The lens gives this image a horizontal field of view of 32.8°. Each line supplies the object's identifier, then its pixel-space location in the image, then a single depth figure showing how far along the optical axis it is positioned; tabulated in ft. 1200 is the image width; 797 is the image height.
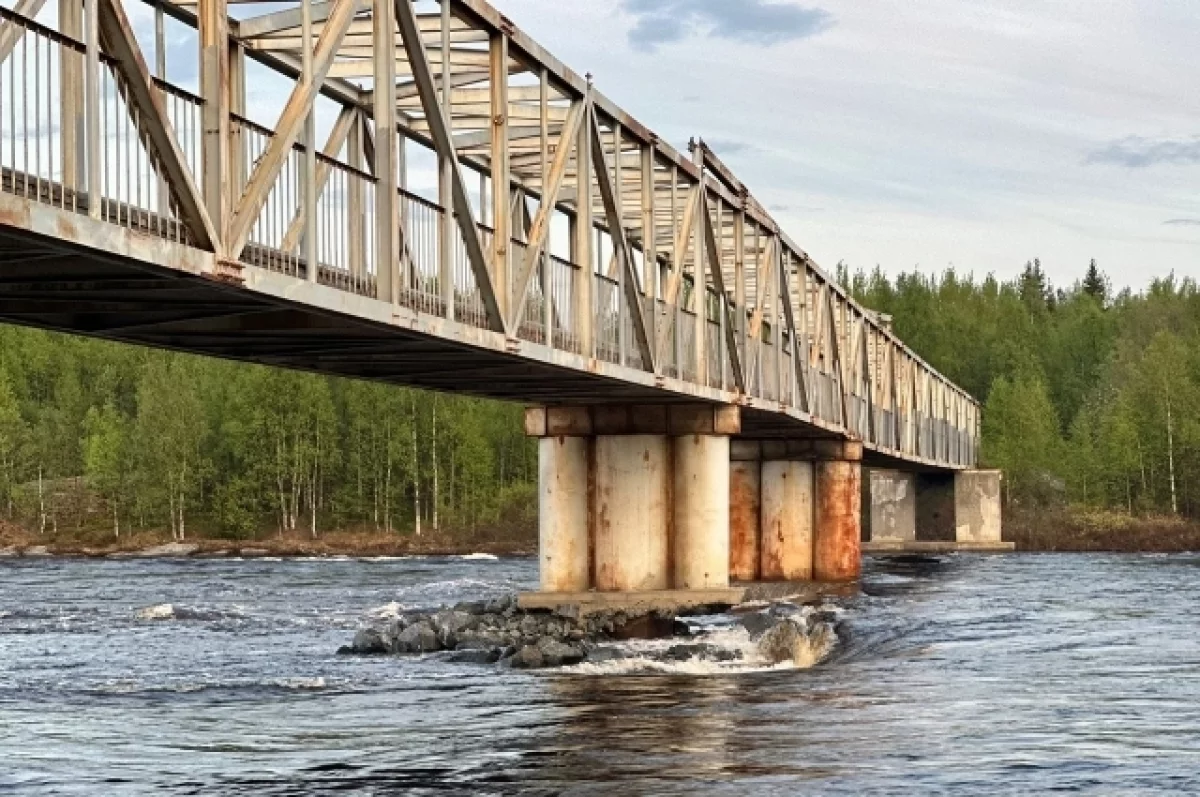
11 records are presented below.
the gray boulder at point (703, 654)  118.21
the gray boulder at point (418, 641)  129.08
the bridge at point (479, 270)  63.00
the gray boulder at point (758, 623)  133.28
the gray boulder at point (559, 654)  118.42
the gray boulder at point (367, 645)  129.18
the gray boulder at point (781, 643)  120.57
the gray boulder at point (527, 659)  117.60
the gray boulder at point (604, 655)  117.19
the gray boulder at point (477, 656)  121.90
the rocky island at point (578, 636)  119.55
